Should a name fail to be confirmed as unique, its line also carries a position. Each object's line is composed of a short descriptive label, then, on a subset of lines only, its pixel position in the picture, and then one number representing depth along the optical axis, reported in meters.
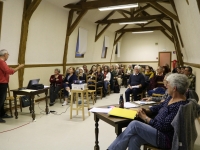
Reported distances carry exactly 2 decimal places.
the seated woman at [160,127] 1.72
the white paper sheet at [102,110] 2.16
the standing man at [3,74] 3.69
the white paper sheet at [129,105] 2.35
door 11.81
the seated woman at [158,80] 4.68
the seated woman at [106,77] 6.63
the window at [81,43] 7.80
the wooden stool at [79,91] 3.98
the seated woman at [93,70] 6.82
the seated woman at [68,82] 5.43
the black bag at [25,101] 4.45
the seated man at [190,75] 4.16
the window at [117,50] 12.45
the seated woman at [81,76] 6.20
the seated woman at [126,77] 9.30
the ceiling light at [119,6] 5.57
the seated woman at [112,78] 7.29
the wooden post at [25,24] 4.88
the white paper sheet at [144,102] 2.57
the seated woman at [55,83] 5.47
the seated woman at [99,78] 6.29
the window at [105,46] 10.45
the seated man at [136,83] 4.82
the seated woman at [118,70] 8.91
